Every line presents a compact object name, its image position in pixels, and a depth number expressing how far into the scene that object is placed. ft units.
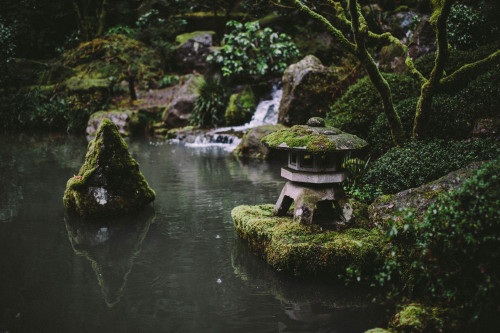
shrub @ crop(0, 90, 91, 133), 67.97
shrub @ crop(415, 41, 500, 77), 27.25
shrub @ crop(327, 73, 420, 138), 27.66
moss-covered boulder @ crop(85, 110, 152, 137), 62.69
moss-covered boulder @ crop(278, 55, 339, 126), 42.57
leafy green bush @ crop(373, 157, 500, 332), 9.42
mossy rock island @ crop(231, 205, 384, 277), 14.60
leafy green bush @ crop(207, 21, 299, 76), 61.67
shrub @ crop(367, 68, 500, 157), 21.89
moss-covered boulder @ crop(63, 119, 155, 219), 22.20
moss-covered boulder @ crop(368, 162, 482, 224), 14.65
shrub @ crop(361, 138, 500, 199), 18.01
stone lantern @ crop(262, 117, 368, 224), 16.11
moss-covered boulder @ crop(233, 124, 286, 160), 42.93
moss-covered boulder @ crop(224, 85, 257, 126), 57.67
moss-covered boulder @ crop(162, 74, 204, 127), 63.41
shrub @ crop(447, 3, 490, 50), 33.90
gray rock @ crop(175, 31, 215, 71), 78.64
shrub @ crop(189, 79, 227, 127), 59.77
